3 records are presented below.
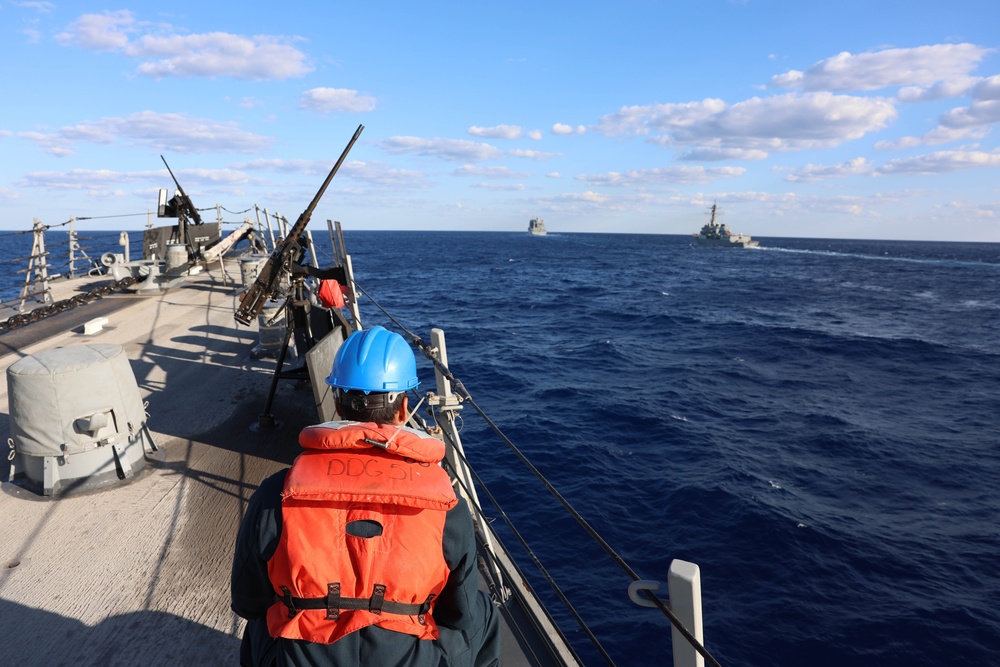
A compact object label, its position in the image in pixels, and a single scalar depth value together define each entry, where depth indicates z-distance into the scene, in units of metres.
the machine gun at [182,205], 19.14
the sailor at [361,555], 1.87
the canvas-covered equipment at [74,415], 5.04
